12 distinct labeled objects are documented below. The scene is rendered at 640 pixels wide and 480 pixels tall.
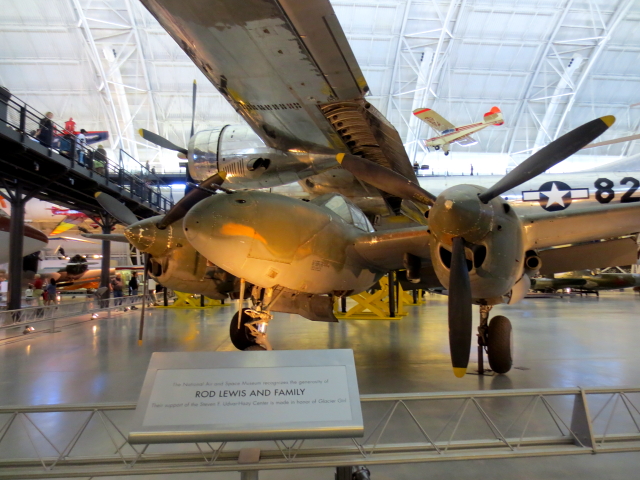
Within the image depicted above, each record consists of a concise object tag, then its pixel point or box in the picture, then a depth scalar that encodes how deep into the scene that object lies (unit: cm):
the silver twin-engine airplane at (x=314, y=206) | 467
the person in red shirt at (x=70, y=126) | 1647
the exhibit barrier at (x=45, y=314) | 1055
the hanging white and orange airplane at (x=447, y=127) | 2707
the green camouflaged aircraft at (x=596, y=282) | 2389
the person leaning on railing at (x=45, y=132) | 1093
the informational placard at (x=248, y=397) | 227
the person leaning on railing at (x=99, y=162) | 1445
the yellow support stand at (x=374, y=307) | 1405
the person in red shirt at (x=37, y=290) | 2022
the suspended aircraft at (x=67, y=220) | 2949
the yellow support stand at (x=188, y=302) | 1908
